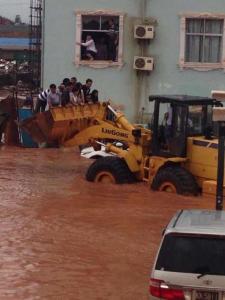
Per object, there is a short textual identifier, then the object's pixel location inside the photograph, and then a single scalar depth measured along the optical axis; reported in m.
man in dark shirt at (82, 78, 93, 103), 21.75
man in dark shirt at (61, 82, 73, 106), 20.72
